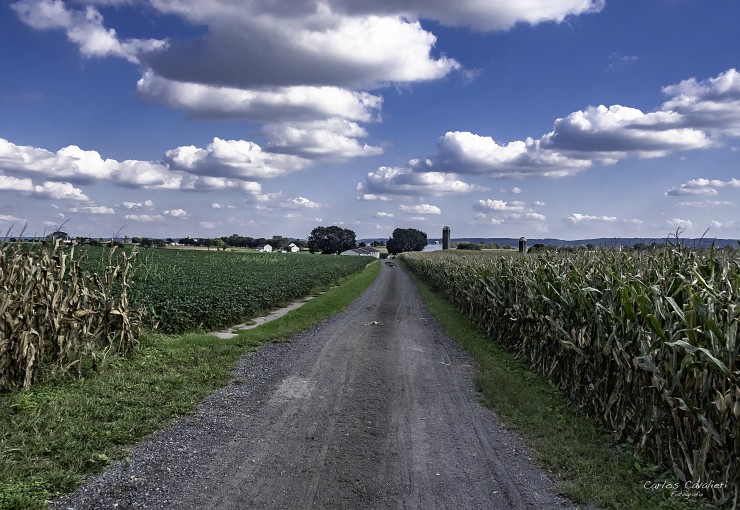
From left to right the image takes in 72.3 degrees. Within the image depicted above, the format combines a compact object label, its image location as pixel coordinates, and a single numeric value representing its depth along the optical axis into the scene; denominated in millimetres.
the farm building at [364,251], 166600
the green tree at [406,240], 178875
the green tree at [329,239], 165375
